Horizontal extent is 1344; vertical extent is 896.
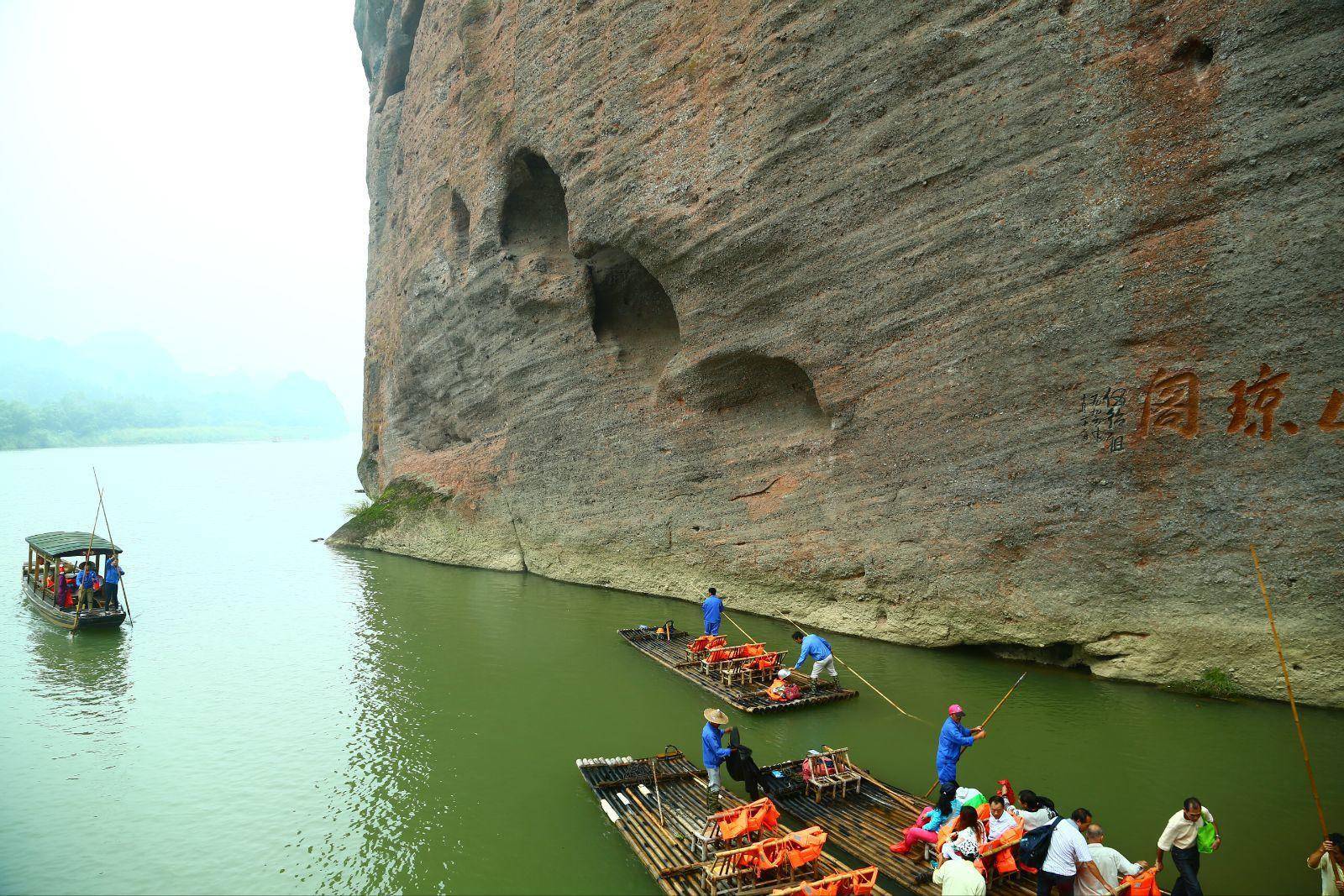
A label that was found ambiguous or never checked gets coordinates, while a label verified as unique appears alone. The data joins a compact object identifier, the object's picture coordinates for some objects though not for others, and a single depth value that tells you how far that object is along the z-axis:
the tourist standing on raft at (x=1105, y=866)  5.90
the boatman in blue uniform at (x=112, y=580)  17.28
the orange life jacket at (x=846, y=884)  5.90
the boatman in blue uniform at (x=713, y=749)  7.96
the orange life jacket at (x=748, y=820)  6.84
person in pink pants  6.75
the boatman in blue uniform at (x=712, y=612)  13.80
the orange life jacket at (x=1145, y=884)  5.88
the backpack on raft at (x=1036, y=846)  6.20
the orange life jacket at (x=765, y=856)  6.43
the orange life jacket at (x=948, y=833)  6.39
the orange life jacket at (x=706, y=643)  13.13
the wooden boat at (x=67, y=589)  16.34
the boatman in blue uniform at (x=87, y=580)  16.72
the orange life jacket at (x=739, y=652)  12.64
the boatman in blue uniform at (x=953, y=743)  7.69
